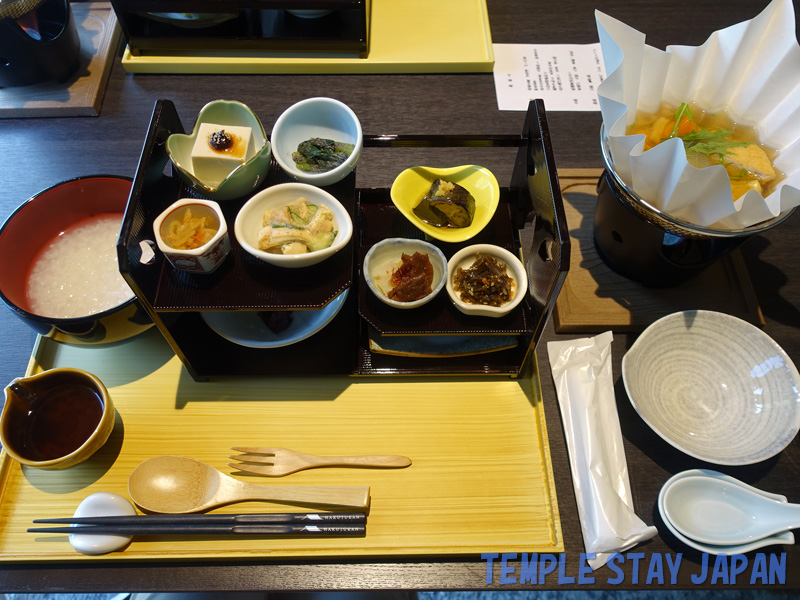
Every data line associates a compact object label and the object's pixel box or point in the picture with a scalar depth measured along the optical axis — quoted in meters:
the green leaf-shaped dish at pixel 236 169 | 0.41
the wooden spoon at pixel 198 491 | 0.39
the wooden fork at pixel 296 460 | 0.42
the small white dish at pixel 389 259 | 0.43
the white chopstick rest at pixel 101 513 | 0.38
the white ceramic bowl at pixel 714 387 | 0.41
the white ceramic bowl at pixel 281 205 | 0.38
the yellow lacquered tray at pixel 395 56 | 0.64
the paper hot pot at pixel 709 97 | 0.40
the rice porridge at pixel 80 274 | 0.44
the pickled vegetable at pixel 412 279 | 0.42
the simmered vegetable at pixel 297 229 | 0.39
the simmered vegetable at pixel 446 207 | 0.45
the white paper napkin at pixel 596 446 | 0.39
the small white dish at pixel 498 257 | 0.41
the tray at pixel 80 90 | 0.61
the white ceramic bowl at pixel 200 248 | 0.37
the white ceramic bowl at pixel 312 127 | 0.45
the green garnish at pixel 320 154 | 0.44
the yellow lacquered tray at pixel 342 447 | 0.39
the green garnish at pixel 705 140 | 0.47
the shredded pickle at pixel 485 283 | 0.42
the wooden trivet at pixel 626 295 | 0.49
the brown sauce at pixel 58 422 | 0.40
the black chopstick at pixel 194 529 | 0.37
